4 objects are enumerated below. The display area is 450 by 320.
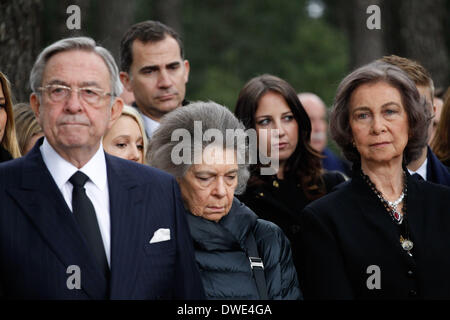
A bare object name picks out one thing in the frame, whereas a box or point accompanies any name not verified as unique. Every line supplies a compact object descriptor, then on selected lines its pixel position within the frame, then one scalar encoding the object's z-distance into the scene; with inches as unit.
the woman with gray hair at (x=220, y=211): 289.6
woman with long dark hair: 383.2
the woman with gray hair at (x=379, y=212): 291.3
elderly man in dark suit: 237.9
